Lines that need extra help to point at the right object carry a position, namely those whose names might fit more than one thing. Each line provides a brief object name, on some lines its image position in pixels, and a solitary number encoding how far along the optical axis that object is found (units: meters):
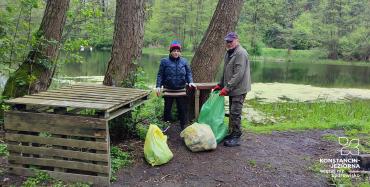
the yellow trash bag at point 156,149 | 4.65
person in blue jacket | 5.61
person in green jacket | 5.20
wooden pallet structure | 4.01
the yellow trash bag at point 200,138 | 5.07
